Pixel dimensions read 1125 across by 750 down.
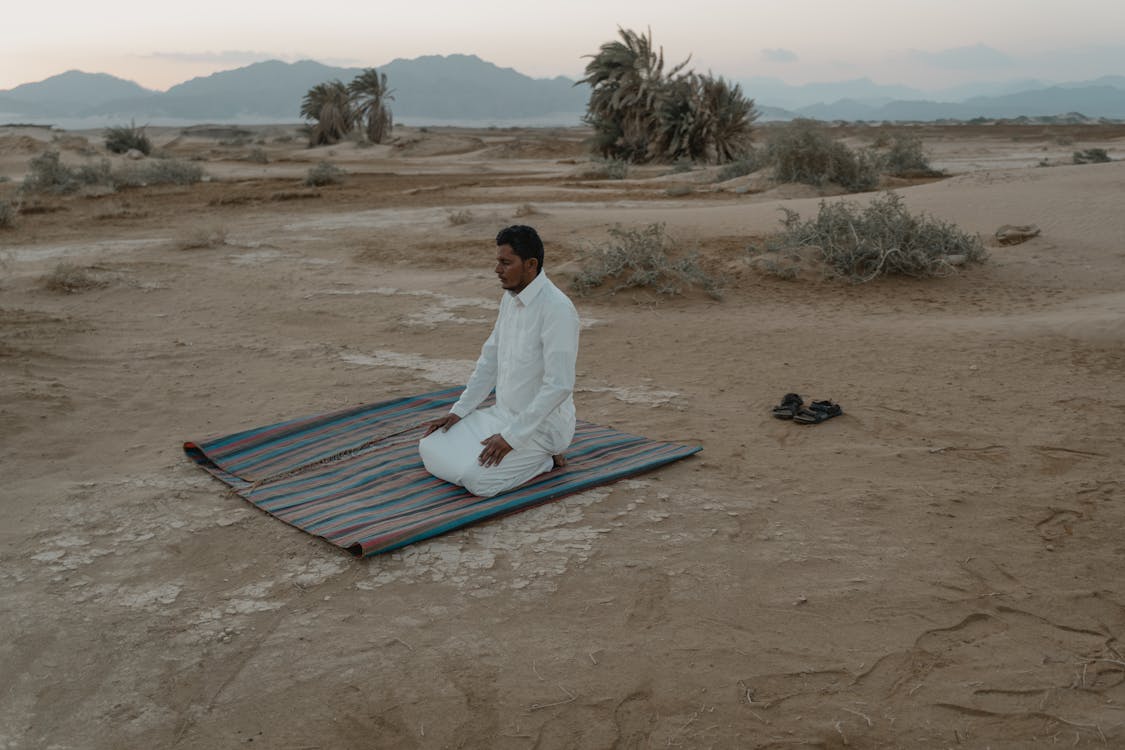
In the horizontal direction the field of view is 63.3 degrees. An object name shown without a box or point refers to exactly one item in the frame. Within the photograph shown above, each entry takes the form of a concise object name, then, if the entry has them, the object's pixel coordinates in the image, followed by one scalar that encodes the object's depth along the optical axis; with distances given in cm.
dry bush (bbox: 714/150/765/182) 1947
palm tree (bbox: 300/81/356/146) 3828
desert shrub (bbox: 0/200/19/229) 1361
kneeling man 411
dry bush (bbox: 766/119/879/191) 1606
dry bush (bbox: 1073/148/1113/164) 2017
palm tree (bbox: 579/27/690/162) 2631
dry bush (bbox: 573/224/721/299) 886
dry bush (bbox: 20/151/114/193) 1889
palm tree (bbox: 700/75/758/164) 2492
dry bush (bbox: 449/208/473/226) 1261
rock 1008
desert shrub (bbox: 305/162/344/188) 2041
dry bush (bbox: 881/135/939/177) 2023
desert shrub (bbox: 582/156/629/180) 2236
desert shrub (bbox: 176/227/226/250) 1148
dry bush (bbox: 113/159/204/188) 2044
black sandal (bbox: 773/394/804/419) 548
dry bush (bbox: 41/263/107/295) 919
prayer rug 400
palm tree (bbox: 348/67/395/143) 3869
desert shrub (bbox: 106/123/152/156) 3095
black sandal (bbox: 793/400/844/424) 536
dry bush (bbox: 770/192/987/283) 914
